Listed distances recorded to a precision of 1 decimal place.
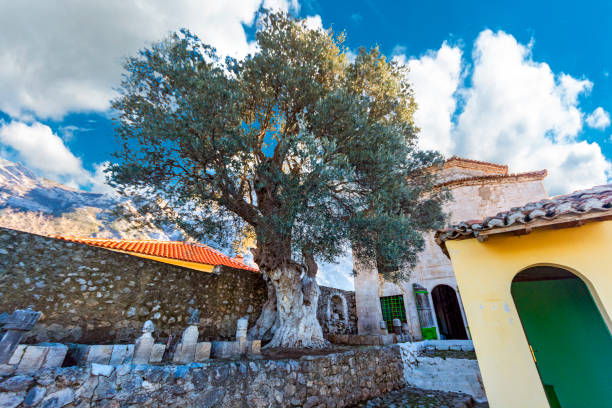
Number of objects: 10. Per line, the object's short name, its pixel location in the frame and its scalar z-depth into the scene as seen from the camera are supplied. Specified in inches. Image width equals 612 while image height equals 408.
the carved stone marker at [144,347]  151.6
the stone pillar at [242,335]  218.1
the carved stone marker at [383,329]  525.3
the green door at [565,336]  200.4
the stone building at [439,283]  619.8
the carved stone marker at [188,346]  170.1
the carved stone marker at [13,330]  112.0
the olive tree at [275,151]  277.6
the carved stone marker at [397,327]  478.2
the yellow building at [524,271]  133.6
